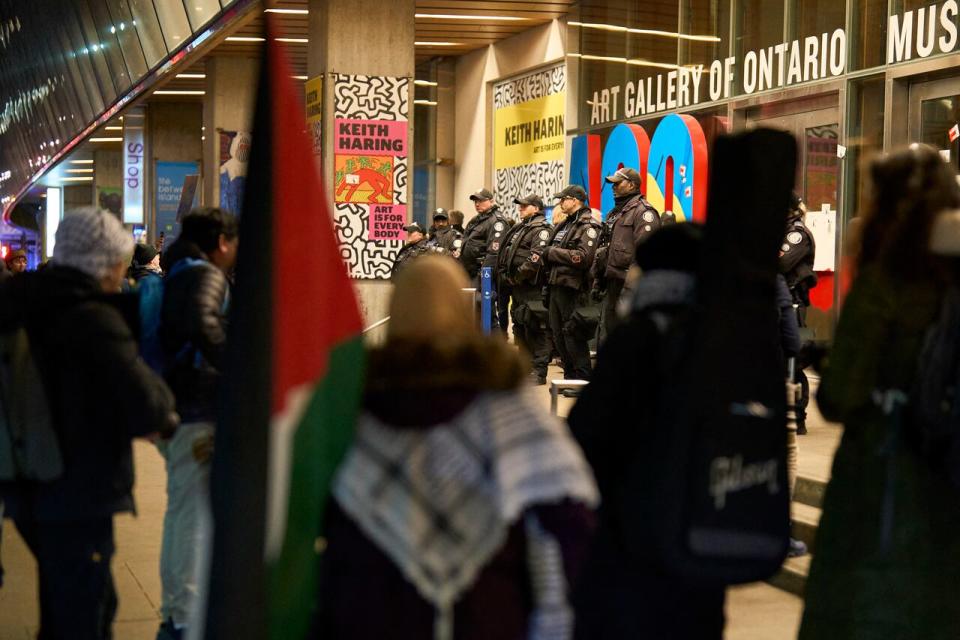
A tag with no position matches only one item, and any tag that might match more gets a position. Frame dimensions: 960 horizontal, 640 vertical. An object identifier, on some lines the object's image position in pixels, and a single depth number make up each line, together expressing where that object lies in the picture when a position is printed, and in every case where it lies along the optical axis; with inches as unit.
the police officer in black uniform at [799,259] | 368.8
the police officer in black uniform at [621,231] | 462.9
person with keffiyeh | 110.8
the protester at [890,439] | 144.6
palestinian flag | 96.7
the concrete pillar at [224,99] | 1047.6
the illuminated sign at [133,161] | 1439.5
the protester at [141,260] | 600.2
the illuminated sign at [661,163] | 634.8
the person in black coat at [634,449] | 132.6
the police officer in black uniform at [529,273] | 543.5
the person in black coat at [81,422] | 163.5
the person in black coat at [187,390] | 191.9
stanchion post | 588.4
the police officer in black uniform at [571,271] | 504.4
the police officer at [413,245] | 691.8
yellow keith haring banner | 810.8
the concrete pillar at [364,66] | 711.7
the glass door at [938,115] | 466.6
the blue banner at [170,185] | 1382.9
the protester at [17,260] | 954.1
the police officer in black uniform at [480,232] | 638.5
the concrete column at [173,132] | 1434.5
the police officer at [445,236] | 690.2
